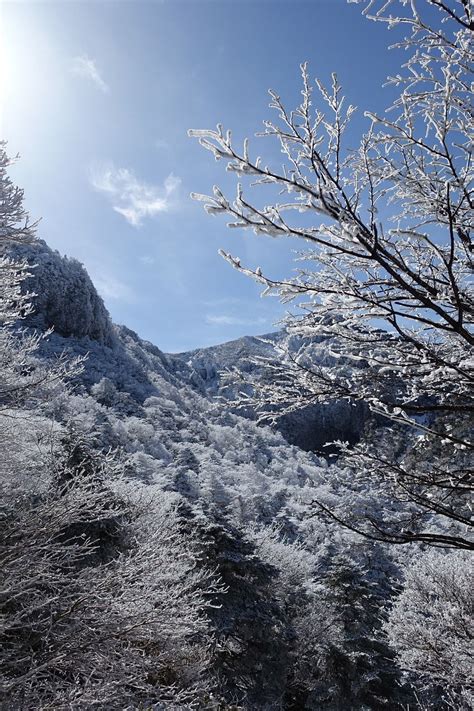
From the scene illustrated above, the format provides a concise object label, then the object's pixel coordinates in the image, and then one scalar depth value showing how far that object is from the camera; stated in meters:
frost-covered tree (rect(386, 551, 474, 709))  9.24
